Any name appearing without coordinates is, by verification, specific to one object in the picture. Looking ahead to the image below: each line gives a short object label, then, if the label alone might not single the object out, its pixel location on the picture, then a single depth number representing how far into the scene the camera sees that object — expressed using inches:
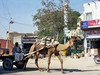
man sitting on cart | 535.8
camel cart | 543.4
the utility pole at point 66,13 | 1321.0
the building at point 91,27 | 1166.7
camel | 481.6
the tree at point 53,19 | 1327.0
